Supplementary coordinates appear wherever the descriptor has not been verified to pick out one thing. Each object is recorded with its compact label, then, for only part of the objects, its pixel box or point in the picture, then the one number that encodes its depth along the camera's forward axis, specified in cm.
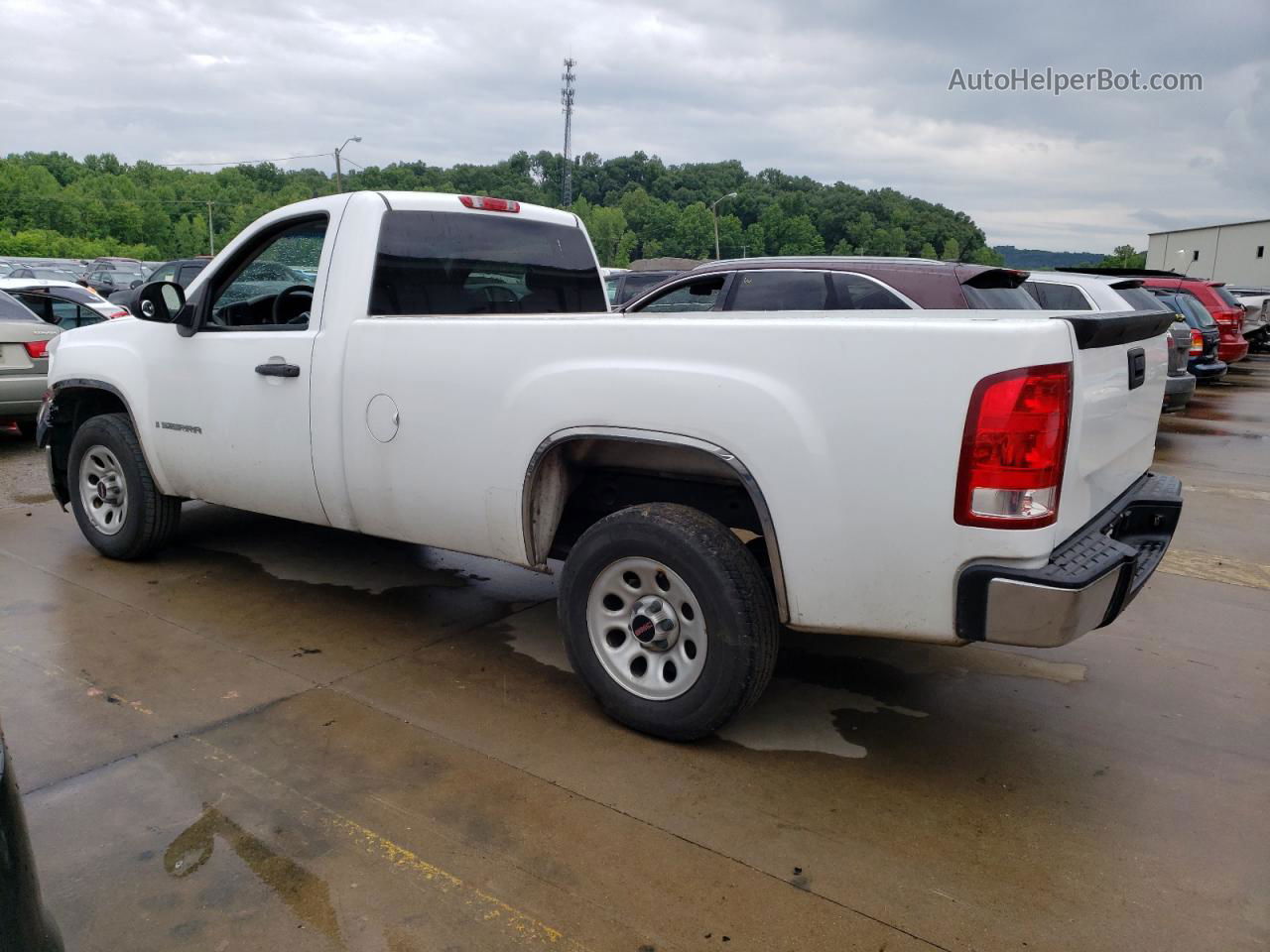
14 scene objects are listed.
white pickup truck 274
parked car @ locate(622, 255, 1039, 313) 662
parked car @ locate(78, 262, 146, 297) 2828
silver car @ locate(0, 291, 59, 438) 880
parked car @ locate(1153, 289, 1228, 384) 1382
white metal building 5459
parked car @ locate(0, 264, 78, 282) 2758
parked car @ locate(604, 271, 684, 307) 1462
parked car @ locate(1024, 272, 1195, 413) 912
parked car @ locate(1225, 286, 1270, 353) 2266
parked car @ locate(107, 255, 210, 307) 1720
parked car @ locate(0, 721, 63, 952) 163
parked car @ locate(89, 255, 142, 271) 3755
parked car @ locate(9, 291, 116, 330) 1127
